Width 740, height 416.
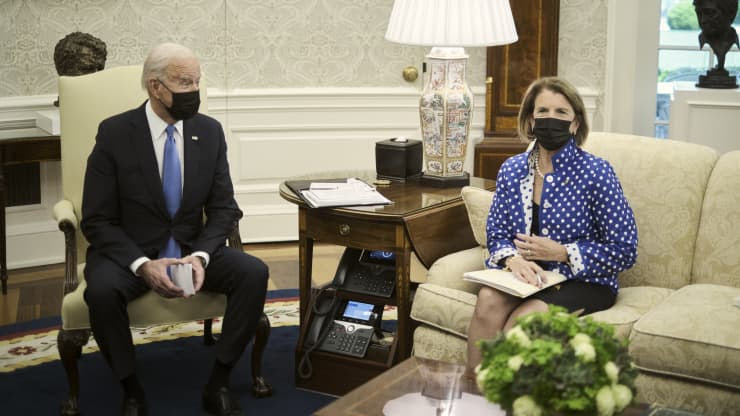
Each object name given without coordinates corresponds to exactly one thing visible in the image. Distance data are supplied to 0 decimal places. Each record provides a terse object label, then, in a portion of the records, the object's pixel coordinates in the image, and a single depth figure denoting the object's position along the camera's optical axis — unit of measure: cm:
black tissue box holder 354
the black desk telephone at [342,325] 326
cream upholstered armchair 304
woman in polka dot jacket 286
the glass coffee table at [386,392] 220
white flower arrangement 179
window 533
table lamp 335
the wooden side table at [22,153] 419
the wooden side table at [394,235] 309
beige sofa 270
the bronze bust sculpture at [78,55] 417
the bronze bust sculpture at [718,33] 484
